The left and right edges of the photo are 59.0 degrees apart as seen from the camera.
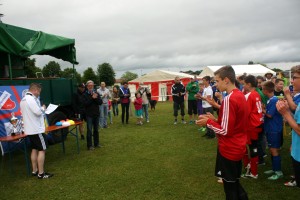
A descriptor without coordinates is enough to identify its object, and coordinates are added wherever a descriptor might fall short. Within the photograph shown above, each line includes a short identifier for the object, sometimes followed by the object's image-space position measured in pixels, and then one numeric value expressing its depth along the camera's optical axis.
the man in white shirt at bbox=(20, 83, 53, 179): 5.25
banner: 6.84
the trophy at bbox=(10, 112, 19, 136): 6.16
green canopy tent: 7.04
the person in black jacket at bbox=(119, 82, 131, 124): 12.38
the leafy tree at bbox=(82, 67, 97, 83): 54.84
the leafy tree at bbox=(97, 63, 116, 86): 62.19
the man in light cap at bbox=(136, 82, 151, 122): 13.11
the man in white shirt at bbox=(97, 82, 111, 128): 11.44
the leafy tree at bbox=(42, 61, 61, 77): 52.87
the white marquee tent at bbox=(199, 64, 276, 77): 24.12
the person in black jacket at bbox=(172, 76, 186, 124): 11.89
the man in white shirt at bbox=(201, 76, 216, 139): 8.54
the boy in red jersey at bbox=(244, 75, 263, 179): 4.68
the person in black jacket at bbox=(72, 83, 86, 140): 8.92
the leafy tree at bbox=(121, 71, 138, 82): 105.66
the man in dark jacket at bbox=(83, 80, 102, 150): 7.56
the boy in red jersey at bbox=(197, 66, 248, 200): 2.96
